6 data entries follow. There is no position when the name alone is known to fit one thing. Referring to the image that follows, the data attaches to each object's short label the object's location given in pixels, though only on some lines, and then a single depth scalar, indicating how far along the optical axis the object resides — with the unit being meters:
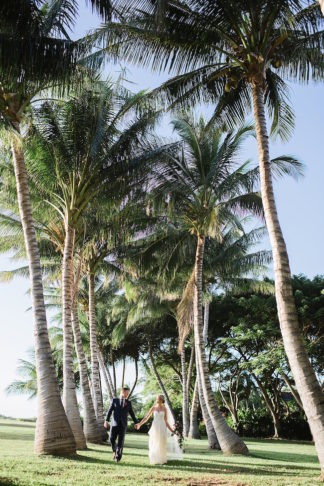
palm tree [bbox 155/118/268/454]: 17.77
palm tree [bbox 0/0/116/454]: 10.85
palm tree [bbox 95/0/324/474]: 10.48
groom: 11.47
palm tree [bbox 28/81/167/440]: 15.85
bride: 11.70
